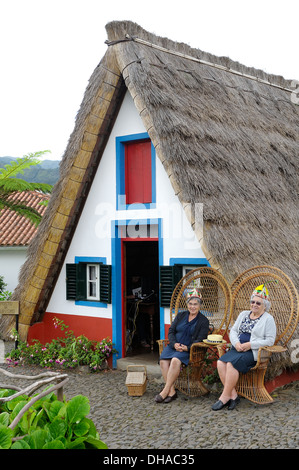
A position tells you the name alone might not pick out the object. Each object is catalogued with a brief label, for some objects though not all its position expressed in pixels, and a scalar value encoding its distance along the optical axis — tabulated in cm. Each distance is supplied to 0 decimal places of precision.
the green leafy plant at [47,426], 260
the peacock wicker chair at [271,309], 666
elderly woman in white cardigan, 654
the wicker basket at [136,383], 738
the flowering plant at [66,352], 892
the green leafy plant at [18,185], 1352
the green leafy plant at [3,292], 1718
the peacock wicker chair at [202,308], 725
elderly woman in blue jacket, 704
